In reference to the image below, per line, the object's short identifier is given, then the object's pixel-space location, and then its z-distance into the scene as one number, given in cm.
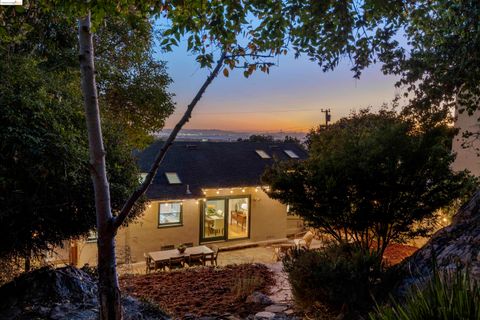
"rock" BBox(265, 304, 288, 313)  616
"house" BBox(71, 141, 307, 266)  1425
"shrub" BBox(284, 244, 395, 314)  497
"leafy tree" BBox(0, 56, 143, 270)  400
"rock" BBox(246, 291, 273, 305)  674
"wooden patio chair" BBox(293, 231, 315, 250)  1399
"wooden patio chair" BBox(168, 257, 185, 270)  1137
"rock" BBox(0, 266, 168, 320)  421
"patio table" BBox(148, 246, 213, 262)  1134
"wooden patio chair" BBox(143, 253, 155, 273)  1167
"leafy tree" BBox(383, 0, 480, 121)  469
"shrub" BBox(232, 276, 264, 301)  713
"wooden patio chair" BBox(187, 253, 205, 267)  1161
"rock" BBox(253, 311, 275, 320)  560
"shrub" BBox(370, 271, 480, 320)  220
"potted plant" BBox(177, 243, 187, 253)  1176
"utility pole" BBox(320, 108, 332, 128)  2542
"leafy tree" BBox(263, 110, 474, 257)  735
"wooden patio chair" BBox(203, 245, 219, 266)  1187
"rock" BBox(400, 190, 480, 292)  425
